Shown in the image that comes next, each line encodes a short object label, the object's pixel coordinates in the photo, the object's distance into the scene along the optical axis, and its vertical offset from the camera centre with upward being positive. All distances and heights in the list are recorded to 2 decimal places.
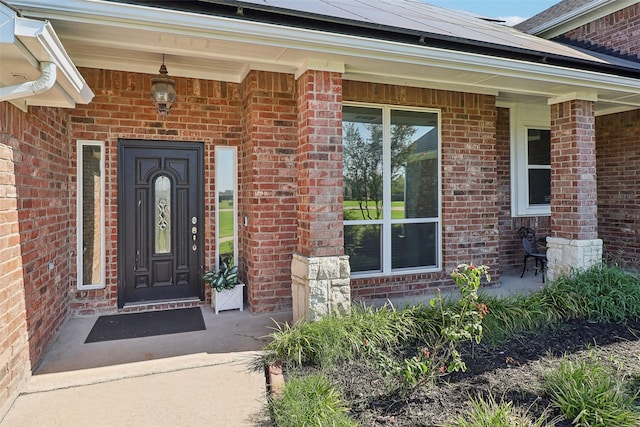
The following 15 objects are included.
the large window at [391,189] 5.63 +0.41
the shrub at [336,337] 3.46 -1.08
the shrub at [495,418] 2.38 -1.23
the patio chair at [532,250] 6.66 -0.58
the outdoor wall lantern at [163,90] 4.59 +1.47
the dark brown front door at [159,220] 5.11 -0.03
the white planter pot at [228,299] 5.07 -1.04
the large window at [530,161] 7.20 +1.02
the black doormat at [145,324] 4.36 -1.24
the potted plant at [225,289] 5.07 -0.91
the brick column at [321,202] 4.07 +0.16
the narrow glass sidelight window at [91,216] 4.91 +0.03
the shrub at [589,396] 2.51 -1.21
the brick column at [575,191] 5.51 +0.35
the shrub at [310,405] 2.46 -1.22
